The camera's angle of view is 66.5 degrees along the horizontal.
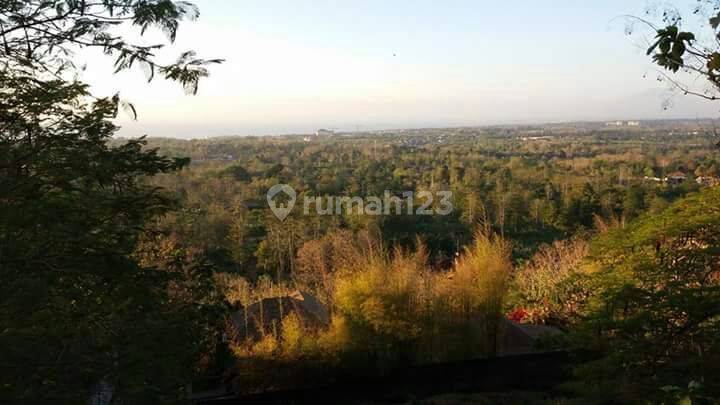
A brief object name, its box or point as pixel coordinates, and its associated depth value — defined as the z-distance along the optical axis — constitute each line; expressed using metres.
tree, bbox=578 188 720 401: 3.81
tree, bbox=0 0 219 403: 2.65
